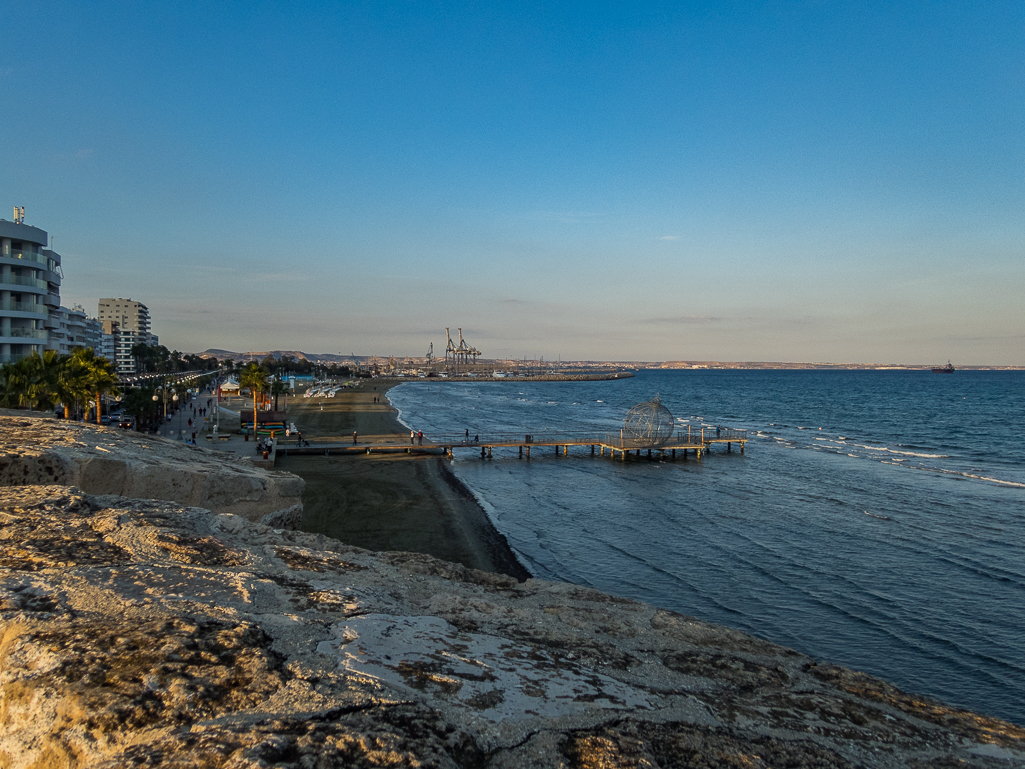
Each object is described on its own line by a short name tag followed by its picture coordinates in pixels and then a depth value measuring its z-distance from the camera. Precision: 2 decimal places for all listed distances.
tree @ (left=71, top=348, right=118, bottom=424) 36.62
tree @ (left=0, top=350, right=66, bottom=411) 29.61
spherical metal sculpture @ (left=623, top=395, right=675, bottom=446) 50.44
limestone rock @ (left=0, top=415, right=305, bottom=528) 9.92
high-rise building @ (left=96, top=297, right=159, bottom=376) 148.25
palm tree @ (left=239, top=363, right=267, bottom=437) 60.12
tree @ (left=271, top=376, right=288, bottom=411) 70.57
